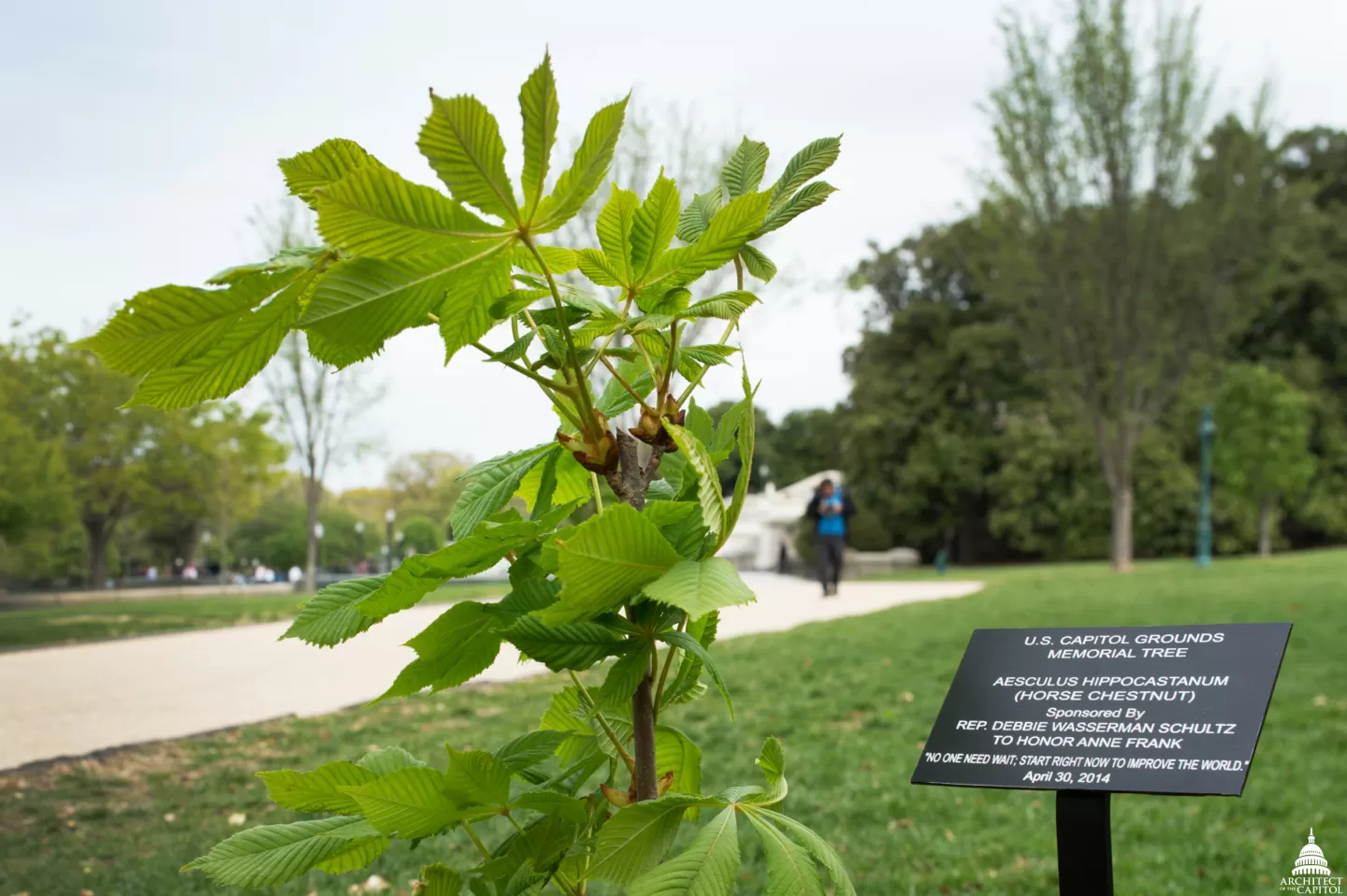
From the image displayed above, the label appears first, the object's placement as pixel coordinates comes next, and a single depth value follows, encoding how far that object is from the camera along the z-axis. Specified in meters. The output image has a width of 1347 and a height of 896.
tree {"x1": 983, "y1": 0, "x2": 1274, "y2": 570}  19.64
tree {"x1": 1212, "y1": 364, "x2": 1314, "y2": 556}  27.09
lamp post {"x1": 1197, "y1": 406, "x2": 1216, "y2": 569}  21.68
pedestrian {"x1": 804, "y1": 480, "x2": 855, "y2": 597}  14.60
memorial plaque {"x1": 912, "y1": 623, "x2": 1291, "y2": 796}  1.77
